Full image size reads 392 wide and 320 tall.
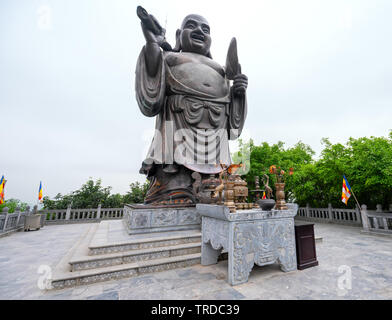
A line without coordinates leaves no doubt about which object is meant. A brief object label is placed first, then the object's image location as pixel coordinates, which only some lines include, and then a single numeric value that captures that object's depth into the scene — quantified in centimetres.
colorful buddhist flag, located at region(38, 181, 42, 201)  1046
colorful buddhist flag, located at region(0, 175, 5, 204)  779
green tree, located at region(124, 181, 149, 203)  1216
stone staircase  270
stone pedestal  428
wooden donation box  310
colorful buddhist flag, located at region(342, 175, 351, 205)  690
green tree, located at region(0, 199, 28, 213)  1621
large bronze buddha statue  543
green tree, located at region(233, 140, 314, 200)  1283
